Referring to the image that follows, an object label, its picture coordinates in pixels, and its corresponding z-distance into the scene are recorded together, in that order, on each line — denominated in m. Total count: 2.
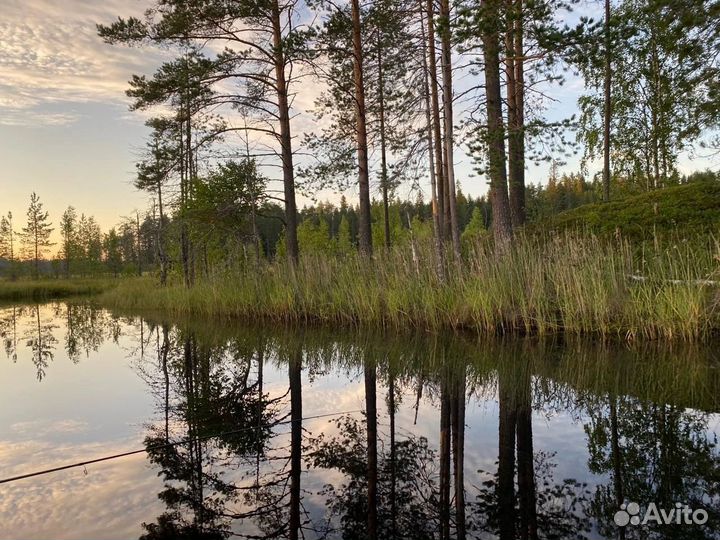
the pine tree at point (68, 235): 48.41
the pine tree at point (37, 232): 48.94
